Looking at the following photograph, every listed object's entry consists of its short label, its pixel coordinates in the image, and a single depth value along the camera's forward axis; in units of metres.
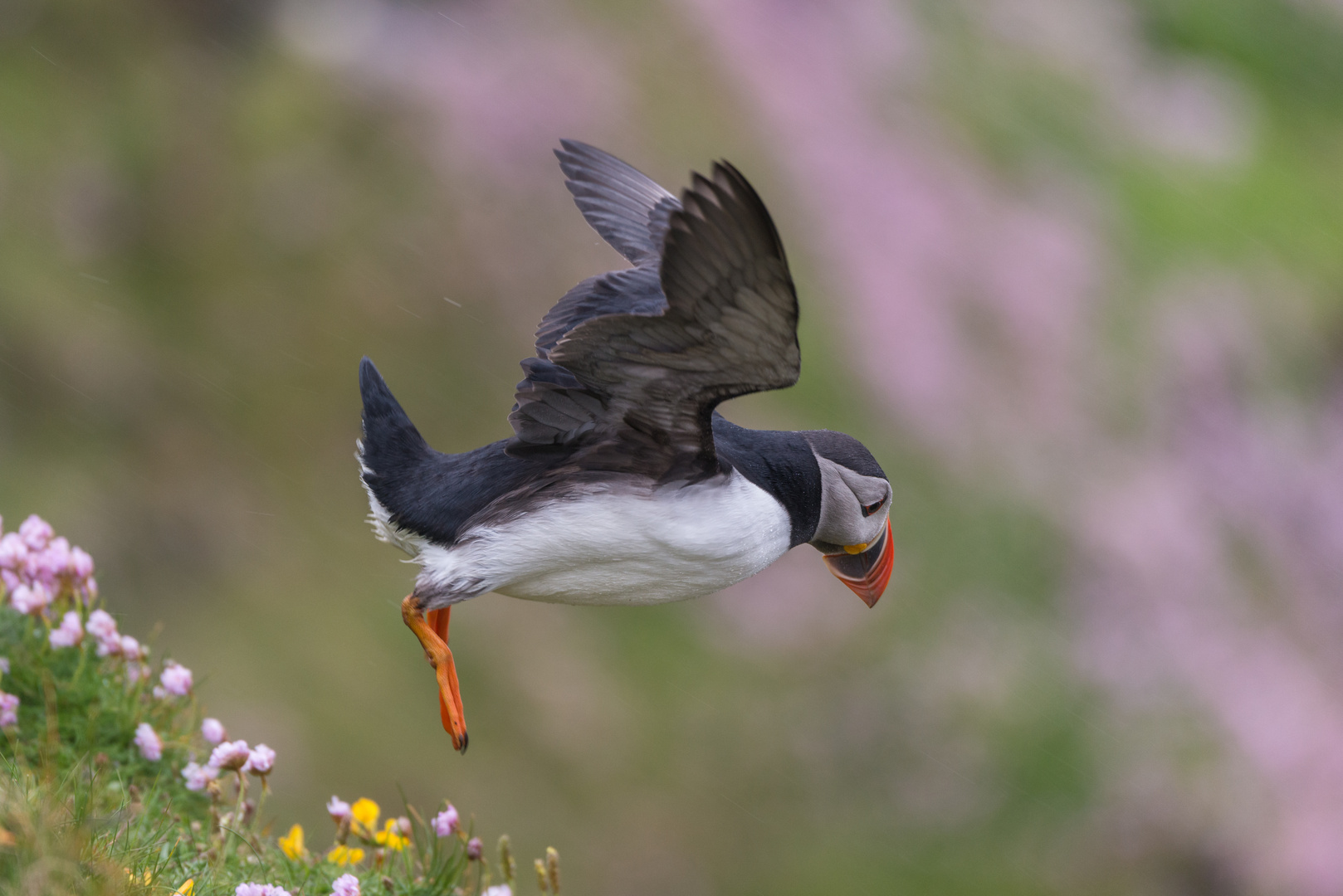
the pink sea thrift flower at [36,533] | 7.89
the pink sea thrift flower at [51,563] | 7.83
